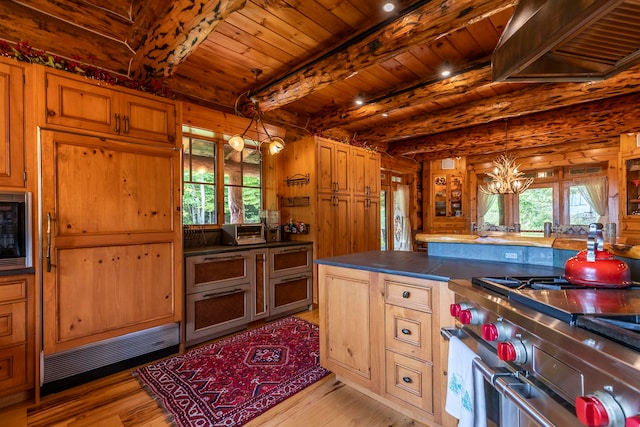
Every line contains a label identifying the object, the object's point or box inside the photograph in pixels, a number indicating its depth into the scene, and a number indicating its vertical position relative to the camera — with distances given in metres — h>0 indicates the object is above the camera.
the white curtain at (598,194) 5.69 +0.33
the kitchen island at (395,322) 1.58 -0.67
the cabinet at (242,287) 2.80 -0.78
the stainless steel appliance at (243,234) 3.37 -0.23
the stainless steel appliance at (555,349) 0.61 -0.36
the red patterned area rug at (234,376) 1.88 -1.23
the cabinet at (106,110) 2.04 +0.79
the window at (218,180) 3.52 +0.43
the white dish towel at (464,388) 1.08 -0.66
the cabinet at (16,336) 1.87 -0.77
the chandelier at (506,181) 5.08 +0.54
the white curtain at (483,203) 7.04 +0.21
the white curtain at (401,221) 6.92 -0.20
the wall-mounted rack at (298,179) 4.02 +0.47
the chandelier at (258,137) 3.20 +1.02
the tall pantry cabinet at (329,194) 3.97 +0.28
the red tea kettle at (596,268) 1.06 -0.21
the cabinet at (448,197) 7.07 +0.37
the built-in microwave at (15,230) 1.89 -0.10
